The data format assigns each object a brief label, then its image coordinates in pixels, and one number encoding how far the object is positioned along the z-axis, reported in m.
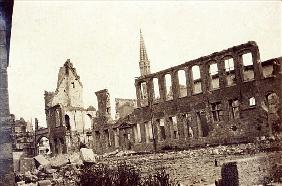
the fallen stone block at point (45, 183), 14.18
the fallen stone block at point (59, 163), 21.28
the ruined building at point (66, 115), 41.47
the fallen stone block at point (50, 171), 19.49
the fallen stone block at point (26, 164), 23.89
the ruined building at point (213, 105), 22.59
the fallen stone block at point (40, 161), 21.91
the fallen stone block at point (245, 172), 10.93
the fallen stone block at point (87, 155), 21.27
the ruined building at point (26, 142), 48.34
